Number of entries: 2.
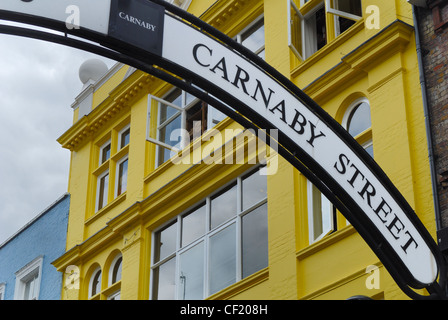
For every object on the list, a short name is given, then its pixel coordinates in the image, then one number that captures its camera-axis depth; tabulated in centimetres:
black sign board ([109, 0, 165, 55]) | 701
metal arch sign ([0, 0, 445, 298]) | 704
